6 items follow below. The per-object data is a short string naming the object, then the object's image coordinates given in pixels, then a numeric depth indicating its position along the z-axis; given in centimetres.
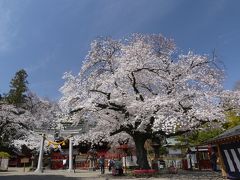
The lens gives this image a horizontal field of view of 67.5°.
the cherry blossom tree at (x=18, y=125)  2359
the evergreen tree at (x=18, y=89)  3072
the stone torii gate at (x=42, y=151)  1760
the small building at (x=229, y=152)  926
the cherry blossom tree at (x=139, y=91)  1272
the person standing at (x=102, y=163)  1552
